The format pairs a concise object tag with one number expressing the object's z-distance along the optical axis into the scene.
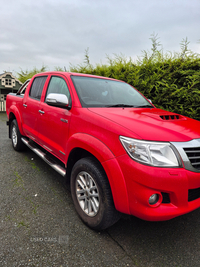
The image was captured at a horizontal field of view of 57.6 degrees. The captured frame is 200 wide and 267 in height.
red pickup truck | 1.58
